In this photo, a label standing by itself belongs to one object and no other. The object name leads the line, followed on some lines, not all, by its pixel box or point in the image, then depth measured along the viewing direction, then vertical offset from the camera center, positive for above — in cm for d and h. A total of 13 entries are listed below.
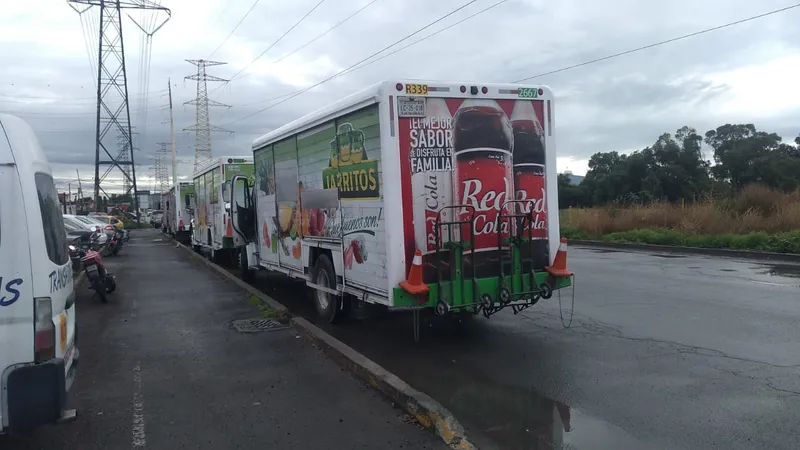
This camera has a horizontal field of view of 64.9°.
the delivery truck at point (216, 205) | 1648 +31
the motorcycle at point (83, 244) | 1238 -49
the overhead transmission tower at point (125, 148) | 5038 +588
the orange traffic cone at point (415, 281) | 680 -80
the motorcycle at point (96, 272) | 1168 -95
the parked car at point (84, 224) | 2000 -9
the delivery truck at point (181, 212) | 3010 +26
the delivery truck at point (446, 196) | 693 +13
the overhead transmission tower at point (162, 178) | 10088 +655
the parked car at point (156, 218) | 6255 +5
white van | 388 -49
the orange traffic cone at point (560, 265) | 759 -77
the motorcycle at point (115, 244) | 2380 -92
